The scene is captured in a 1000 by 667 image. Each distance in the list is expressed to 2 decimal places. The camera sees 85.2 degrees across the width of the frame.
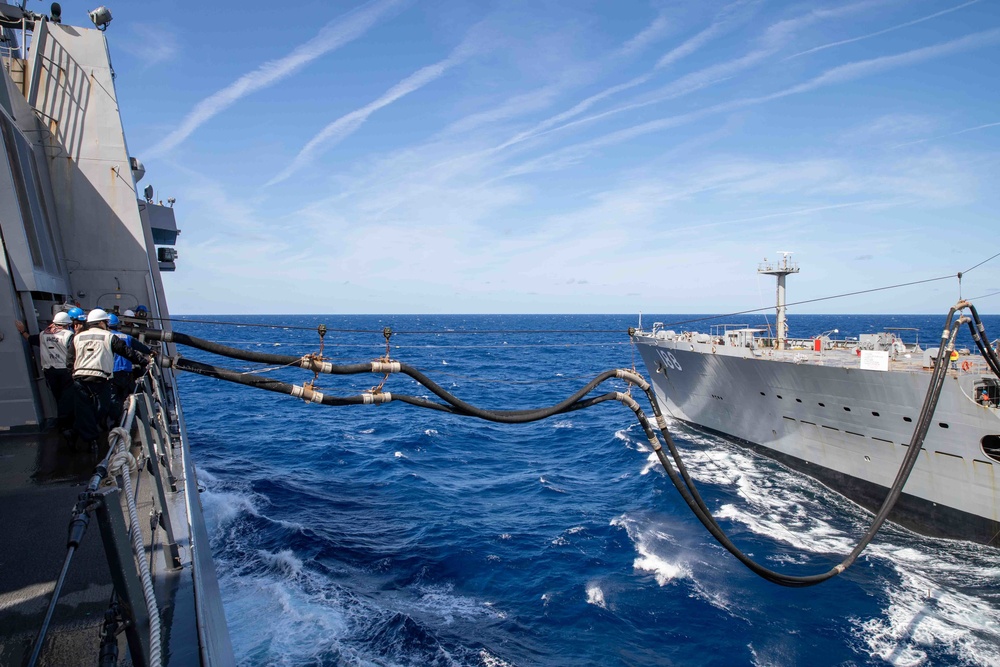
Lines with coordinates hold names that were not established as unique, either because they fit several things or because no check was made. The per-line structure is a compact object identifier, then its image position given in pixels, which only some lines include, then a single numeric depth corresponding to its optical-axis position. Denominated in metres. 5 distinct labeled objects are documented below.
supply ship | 17.55
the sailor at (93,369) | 8.21
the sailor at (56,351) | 9.02
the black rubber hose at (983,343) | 9.36
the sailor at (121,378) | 9.04
